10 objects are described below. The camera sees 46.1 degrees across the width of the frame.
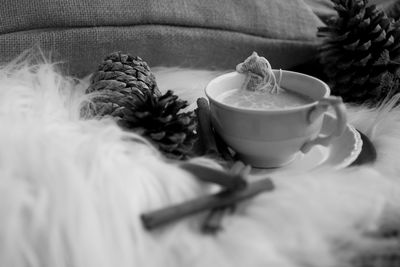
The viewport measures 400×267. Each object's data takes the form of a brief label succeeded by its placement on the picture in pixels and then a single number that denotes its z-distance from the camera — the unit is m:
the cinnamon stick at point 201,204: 0.37
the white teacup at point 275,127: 0.48
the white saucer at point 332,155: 0.50
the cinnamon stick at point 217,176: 0.40
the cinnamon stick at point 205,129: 0.51
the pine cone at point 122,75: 0.57
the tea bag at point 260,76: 0.56
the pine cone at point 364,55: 0.68
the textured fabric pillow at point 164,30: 0.64
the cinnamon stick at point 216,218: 0.38
